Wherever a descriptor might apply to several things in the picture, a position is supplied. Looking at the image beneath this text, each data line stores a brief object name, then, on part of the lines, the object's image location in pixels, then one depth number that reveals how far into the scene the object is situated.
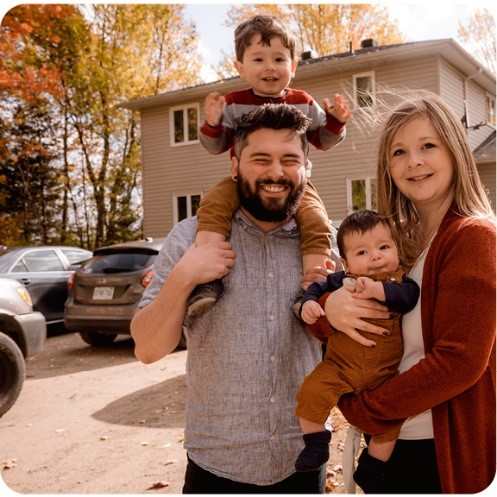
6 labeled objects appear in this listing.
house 16.31
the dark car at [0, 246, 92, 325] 9.88
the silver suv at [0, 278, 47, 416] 6.00
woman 1.83
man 2.26
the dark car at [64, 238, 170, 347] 8.71
